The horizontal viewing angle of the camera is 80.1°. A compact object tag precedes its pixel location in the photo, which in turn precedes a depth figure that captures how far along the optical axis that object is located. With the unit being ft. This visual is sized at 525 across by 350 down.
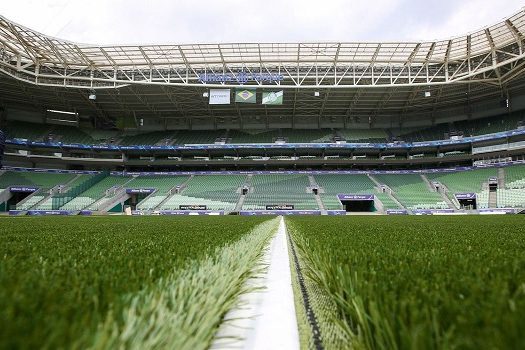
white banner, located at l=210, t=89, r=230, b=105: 95.55
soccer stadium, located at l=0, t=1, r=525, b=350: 3.22
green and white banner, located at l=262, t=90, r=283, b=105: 95.76
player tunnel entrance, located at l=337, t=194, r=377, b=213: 110.11
